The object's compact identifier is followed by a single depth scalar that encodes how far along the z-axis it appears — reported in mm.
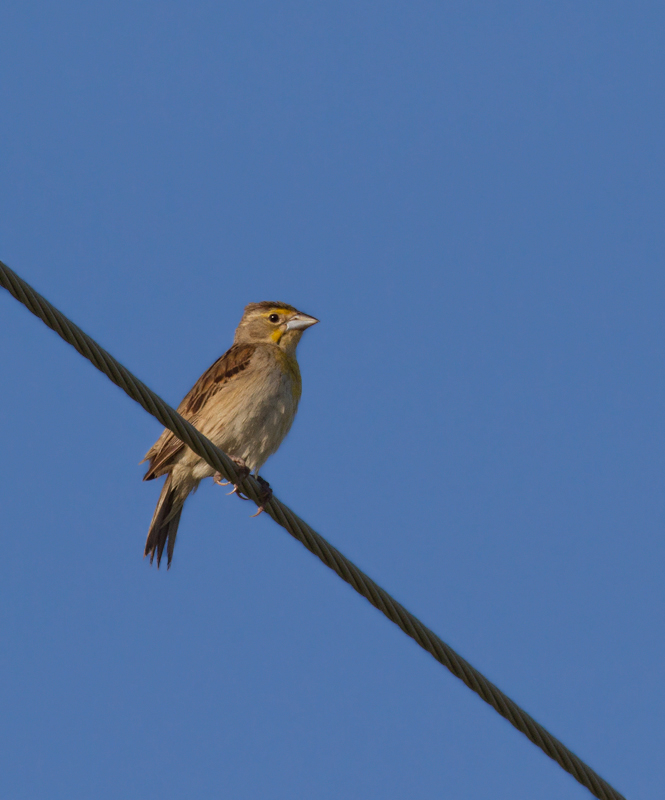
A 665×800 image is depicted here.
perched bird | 15000
